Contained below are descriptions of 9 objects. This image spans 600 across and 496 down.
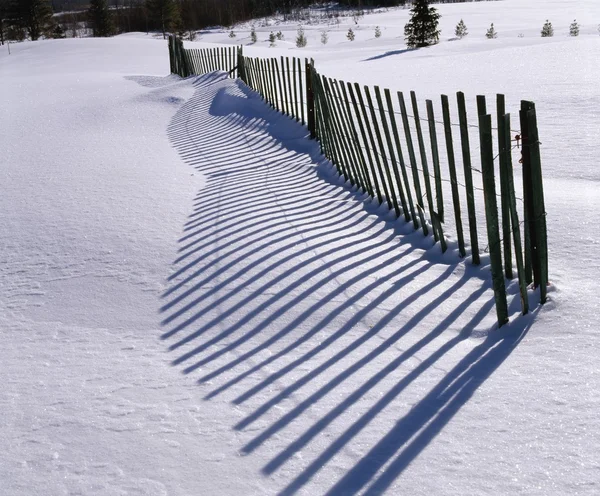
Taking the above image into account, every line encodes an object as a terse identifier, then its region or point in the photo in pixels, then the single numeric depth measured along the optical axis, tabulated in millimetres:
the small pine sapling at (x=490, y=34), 29406
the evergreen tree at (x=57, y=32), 59000
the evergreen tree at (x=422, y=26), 27312
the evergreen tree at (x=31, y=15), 50031
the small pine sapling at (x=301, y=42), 33094
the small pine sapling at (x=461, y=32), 30859
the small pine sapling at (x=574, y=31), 25291
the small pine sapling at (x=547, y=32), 26822
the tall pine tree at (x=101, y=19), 53094
